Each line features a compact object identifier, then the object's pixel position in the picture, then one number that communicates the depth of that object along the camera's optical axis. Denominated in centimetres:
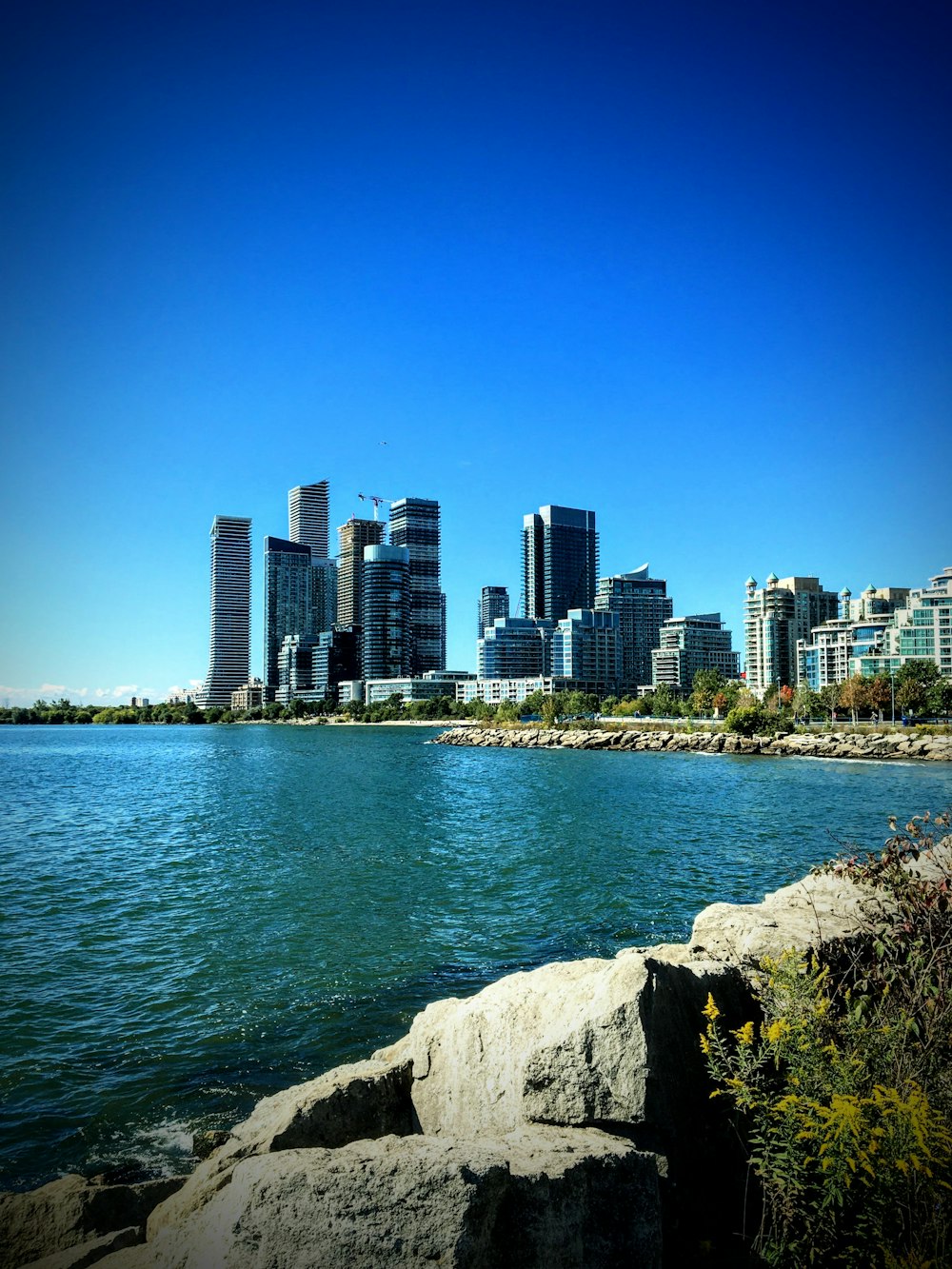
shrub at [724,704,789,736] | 12112
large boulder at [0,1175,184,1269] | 814
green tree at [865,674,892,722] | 14600
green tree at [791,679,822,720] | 14512
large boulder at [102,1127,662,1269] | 538
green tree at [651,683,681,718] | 17962
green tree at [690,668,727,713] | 16825
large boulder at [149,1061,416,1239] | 798
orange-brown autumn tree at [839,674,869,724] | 14350
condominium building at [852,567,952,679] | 18925
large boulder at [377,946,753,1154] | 768
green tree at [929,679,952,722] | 13562
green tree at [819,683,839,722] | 14688
